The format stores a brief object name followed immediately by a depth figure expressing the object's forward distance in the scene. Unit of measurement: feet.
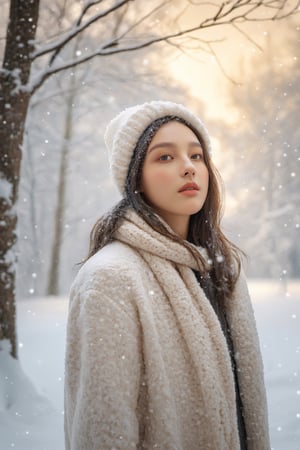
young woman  3.74
